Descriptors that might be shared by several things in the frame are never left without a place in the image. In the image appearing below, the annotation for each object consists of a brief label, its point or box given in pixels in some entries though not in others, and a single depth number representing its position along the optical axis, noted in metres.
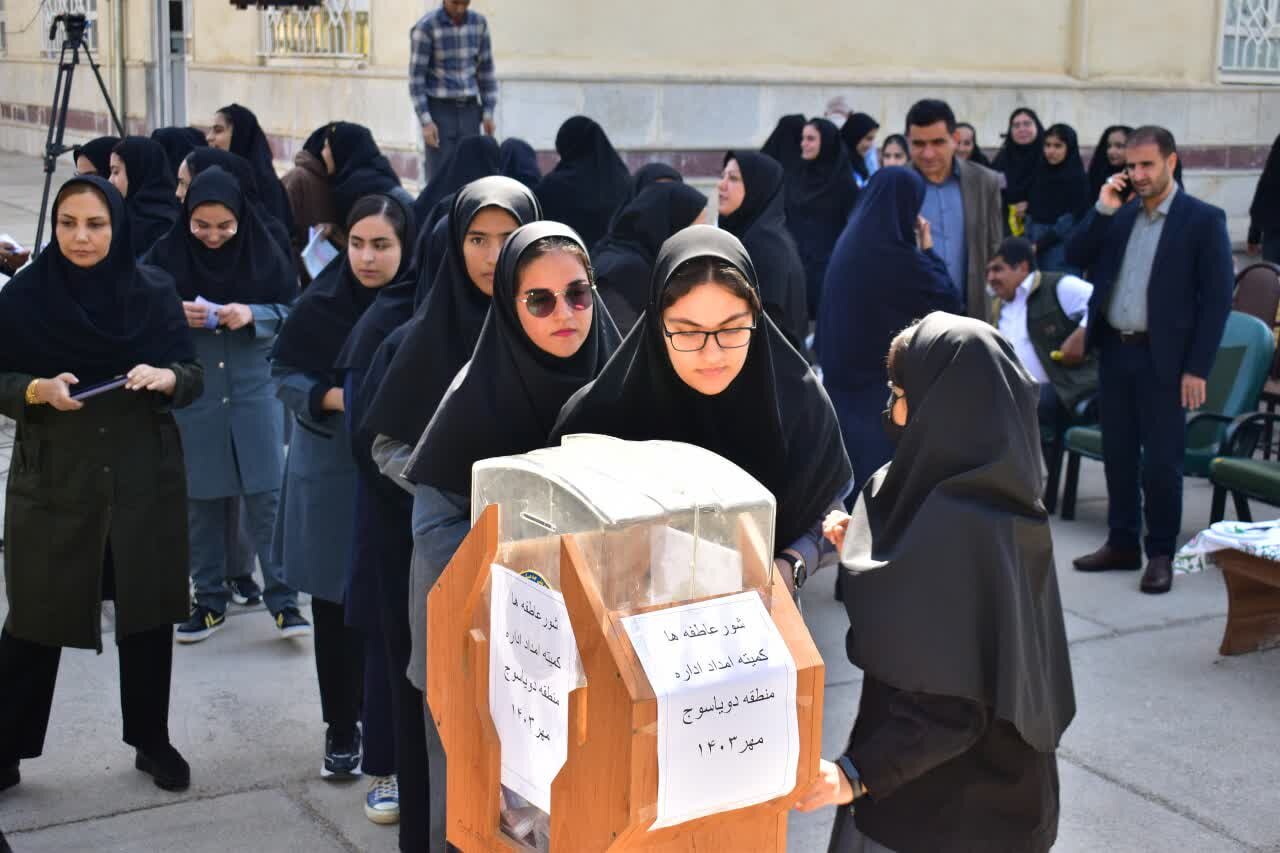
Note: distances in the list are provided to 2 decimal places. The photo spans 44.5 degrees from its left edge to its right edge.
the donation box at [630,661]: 1.97
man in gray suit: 7.14
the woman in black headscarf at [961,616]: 2.50
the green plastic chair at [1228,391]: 7.11
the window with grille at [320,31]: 12.36
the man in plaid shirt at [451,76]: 10.25
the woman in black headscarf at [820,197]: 10.75
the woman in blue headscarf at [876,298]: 6.24
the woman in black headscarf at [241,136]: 8.48
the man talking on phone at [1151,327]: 6.26
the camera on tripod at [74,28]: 9.23
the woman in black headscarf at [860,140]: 11.83
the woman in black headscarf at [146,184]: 7.08
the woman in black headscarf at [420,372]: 3.59
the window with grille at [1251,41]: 15.70
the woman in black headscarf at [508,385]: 3.05
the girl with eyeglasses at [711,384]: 2.74
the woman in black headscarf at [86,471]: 4.28
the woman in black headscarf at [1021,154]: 12.73
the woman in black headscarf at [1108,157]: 12.05
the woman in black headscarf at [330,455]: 4.50
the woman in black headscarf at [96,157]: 7.59
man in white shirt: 7.56
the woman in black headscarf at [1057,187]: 12.13
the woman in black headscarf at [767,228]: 6.16
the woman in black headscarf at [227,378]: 5.64
